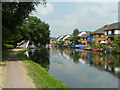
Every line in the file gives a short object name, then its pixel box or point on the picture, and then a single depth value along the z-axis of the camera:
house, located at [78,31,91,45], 68.50
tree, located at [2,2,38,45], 17.15
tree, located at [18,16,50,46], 58.03
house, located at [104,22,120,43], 41.47
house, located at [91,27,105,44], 53.66
